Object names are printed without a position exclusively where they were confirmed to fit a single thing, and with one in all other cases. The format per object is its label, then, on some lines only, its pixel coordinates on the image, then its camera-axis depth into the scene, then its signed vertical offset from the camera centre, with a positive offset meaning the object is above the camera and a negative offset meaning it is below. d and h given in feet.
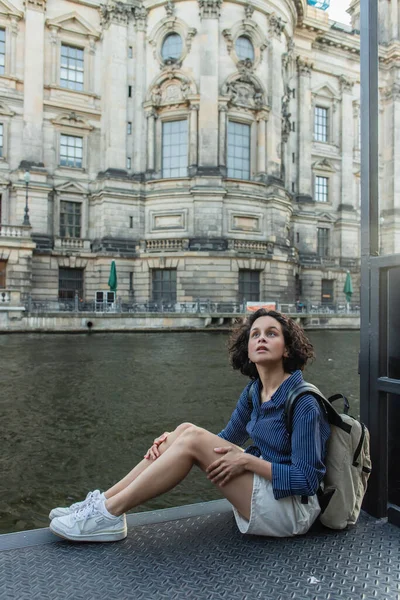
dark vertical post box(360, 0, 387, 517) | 9.84 +1.73
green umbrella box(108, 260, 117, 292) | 94.73 +5.28
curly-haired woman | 8.63 -2.77
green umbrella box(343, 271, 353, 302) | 116.26 +4.85
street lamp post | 89.76 +18.77
